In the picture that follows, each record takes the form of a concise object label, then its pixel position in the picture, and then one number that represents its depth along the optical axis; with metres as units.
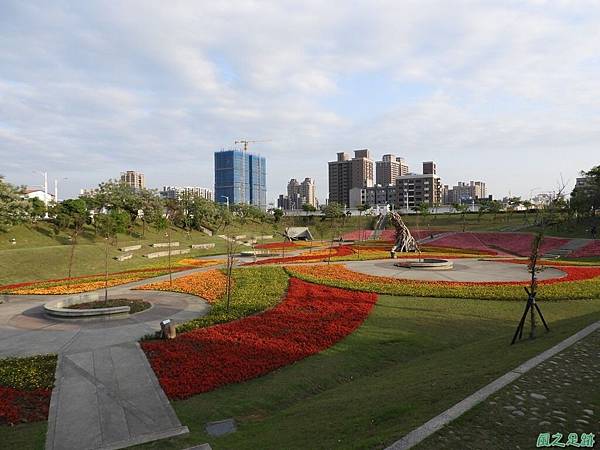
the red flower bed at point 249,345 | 10.63
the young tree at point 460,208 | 102.12
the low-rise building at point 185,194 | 74.20
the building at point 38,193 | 78.69
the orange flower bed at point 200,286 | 21.17
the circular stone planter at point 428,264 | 30.12
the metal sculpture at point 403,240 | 42.91
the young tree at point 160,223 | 60.00
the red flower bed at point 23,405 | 8.48
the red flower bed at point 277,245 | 53.25
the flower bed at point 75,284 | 22.78
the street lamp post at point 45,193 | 68.44
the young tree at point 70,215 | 50.34
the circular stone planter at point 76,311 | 16.23
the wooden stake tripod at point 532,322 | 11.80
